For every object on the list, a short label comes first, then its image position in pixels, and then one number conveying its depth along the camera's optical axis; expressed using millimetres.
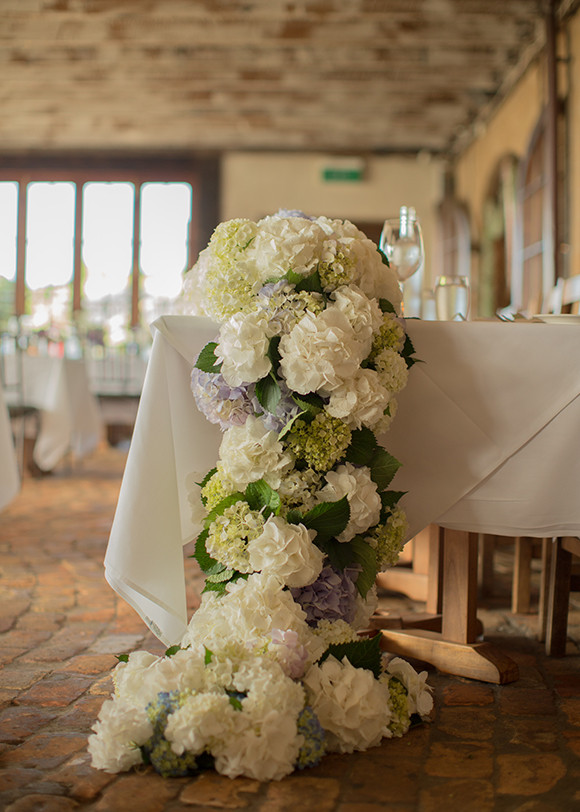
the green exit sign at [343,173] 9367
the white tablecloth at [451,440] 1590
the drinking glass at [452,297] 2004
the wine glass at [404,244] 2031
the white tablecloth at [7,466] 2980
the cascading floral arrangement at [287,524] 1317
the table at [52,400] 5000
